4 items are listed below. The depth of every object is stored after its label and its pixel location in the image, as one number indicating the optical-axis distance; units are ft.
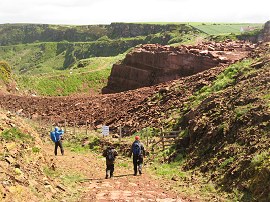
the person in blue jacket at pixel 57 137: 61.51
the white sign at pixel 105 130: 71.10
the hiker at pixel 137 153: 49.70
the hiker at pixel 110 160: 48.65
